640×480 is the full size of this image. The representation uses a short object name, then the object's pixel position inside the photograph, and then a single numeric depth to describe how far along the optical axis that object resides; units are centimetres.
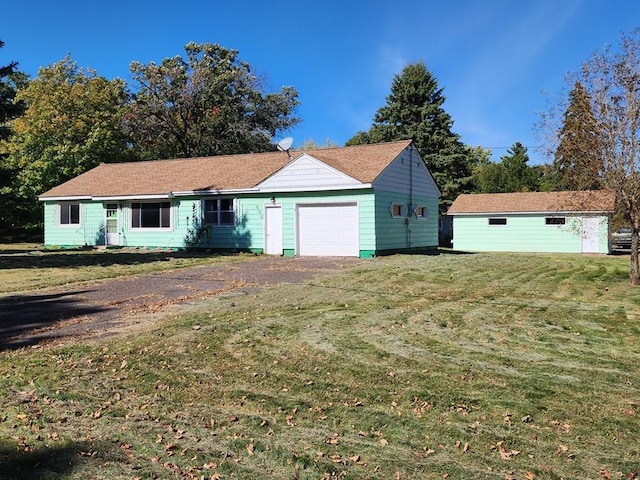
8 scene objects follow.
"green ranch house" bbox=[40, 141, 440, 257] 1969
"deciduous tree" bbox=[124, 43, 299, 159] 3884
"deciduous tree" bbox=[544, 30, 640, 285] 1252
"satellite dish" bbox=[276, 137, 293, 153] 2305
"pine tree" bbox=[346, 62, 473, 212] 3938
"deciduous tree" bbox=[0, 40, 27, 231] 1855
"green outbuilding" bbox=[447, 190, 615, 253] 2889
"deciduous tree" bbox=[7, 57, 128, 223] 3297
